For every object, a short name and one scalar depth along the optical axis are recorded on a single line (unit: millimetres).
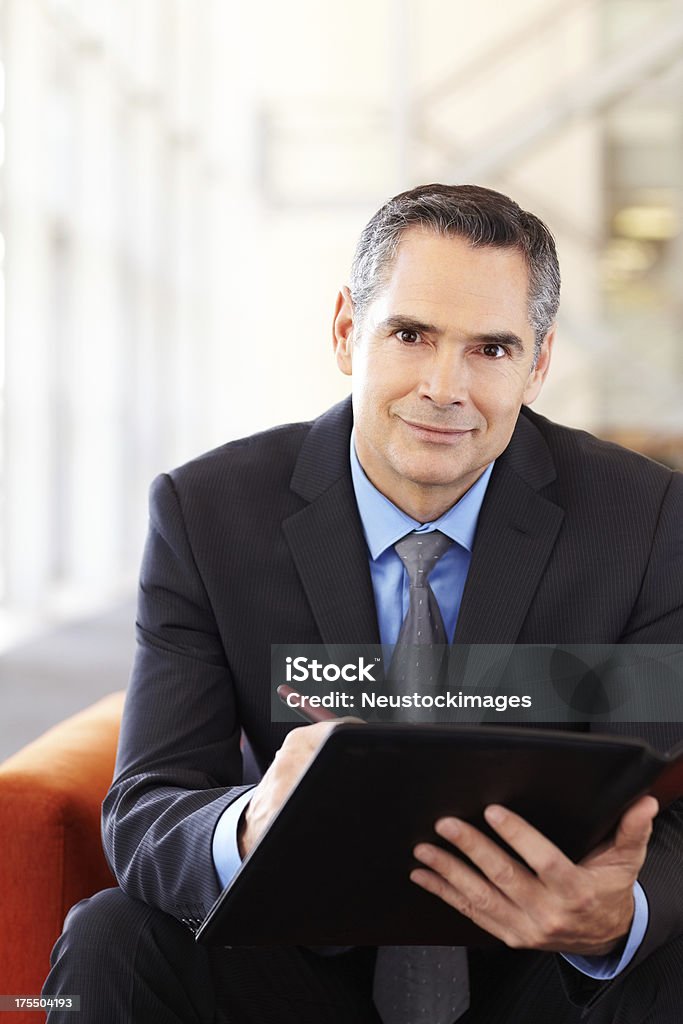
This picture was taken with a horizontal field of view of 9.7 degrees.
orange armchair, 2919
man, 2809
